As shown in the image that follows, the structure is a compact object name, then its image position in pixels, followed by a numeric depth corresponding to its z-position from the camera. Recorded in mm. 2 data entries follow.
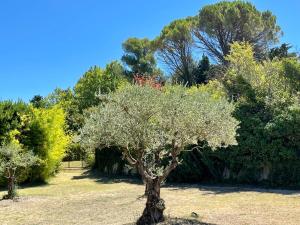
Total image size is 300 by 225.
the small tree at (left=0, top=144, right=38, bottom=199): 11921
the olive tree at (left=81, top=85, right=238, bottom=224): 6518
